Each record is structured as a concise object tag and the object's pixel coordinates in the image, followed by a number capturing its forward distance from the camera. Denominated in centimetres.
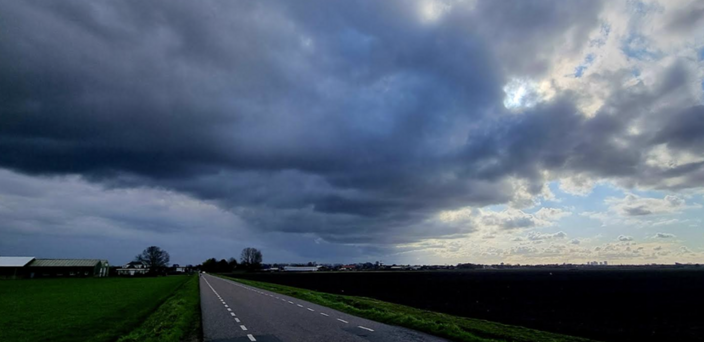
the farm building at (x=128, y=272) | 18868
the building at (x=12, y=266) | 13212
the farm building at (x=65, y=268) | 14275
